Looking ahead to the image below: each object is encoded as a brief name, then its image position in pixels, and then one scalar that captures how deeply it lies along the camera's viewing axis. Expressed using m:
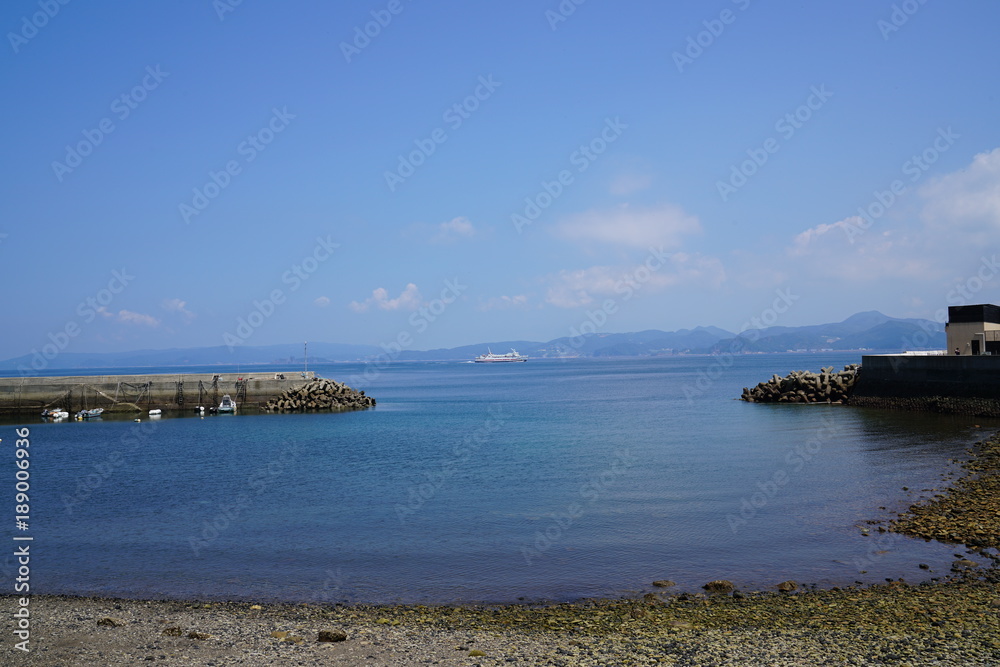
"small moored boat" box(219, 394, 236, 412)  50.56
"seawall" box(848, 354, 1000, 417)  32.28
